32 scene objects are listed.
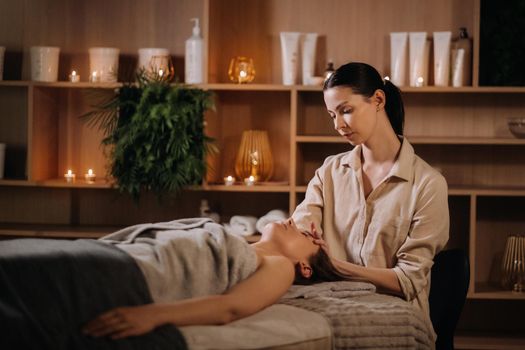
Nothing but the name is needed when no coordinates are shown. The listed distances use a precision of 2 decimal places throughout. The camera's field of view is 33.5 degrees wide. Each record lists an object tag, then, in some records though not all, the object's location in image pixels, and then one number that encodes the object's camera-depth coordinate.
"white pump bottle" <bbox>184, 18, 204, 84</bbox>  4.10
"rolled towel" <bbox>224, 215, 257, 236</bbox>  4.11
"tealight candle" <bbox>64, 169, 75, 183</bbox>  4.23
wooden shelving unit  4.27
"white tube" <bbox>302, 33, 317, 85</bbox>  4.18
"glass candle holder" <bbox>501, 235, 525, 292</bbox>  4.11
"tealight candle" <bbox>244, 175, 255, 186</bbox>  4.13
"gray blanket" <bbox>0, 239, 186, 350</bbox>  1.84
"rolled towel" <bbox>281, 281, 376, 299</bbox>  2.39
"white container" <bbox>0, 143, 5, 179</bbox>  4.29
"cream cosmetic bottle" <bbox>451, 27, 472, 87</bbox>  4.07
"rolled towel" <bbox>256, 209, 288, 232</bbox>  4.11
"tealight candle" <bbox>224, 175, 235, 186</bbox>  4.13
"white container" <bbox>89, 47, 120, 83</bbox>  4.22
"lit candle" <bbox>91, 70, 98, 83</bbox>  4.19
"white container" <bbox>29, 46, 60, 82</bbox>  4.20
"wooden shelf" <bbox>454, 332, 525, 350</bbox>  4.14
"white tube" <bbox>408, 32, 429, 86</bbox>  4.09
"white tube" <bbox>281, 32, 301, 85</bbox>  4.14
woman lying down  1.88
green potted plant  3.92
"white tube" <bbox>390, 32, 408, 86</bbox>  4.12
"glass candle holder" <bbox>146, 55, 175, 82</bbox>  4.11
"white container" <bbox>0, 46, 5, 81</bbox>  4.28
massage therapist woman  2.69
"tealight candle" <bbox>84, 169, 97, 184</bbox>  4.25
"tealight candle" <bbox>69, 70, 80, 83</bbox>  4.21
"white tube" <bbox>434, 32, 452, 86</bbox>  4.09
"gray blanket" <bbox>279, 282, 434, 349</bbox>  2.20
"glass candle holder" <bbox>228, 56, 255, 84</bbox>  4.18
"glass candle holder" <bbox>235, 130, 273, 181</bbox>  4.23
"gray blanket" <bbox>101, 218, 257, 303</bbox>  2.10
